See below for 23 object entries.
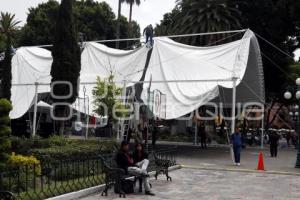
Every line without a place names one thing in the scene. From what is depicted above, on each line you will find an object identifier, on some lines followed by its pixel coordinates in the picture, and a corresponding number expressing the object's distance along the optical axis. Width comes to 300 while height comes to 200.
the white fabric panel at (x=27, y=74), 30.23
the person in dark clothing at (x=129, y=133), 25.23
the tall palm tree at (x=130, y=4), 61.53
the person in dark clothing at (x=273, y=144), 26.70
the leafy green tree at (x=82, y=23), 54.59
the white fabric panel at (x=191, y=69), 24.72
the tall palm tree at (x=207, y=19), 38.84
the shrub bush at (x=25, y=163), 11.24
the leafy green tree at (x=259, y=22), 38.97
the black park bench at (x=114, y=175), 11.79
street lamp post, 20.11
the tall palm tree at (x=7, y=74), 31.56
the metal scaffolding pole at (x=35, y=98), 26.95
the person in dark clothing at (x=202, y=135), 31.09
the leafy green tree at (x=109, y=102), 23.03
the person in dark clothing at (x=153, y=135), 29.30
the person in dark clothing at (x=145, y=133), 25.02
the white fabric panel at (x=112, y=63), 27.68
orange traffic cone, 19.16
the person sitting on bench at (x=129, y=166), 12.17
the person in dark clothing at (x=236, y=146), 20.67
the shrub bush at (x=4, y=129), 10.30
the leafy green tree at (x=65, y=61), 24.20
